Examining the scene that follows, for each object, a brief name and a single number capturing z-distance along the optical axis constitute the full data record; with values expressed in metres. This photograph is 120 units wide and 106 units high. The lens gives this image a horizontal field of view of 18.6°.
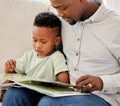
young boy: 1.89
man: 1.64
